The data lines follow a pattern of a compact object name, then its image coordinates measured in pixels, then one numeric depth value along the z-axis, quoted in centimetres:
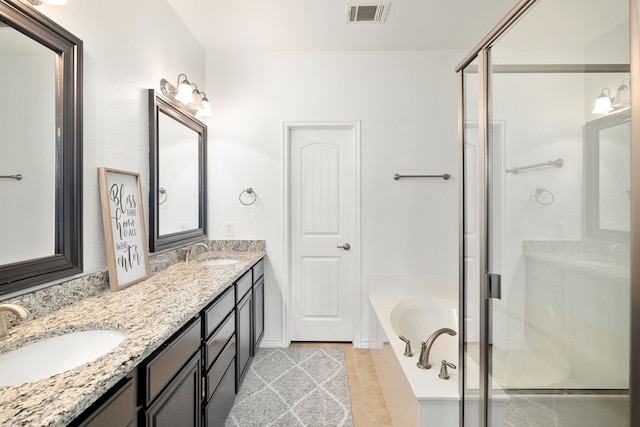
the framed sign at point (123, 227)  148
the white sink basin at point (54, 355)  87
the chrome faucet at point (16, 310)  84
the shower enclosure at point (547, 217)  82
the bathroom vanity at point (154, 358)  66
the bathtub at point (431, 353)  139
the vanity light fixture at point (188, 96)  211
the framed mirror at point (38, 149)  105
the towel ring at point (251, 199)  280
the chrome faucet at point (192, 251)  235
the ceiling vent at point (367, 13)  213
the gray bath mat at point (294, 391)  185
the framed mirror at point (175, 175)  195
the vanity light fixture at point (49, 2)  113
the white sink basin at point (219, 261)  243
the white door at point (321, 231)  286
